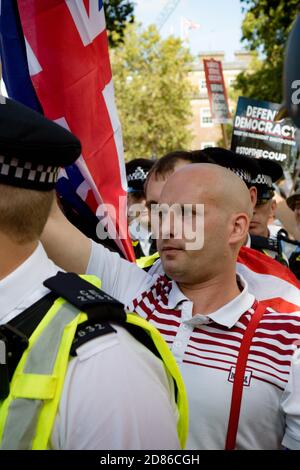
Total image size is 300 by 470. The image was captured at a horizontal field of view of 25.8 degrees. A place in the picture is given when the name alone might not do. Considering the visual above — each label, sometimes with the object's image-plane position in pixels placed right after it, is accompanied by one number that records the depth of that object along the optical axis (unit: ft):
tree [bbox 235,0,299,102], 39.75
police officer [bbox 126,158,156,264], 16.80
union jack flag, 9.50
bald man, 6.94
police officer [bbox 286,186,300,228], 14.14
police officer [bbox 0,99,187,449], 4.27
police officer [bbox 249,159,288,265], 11.80
